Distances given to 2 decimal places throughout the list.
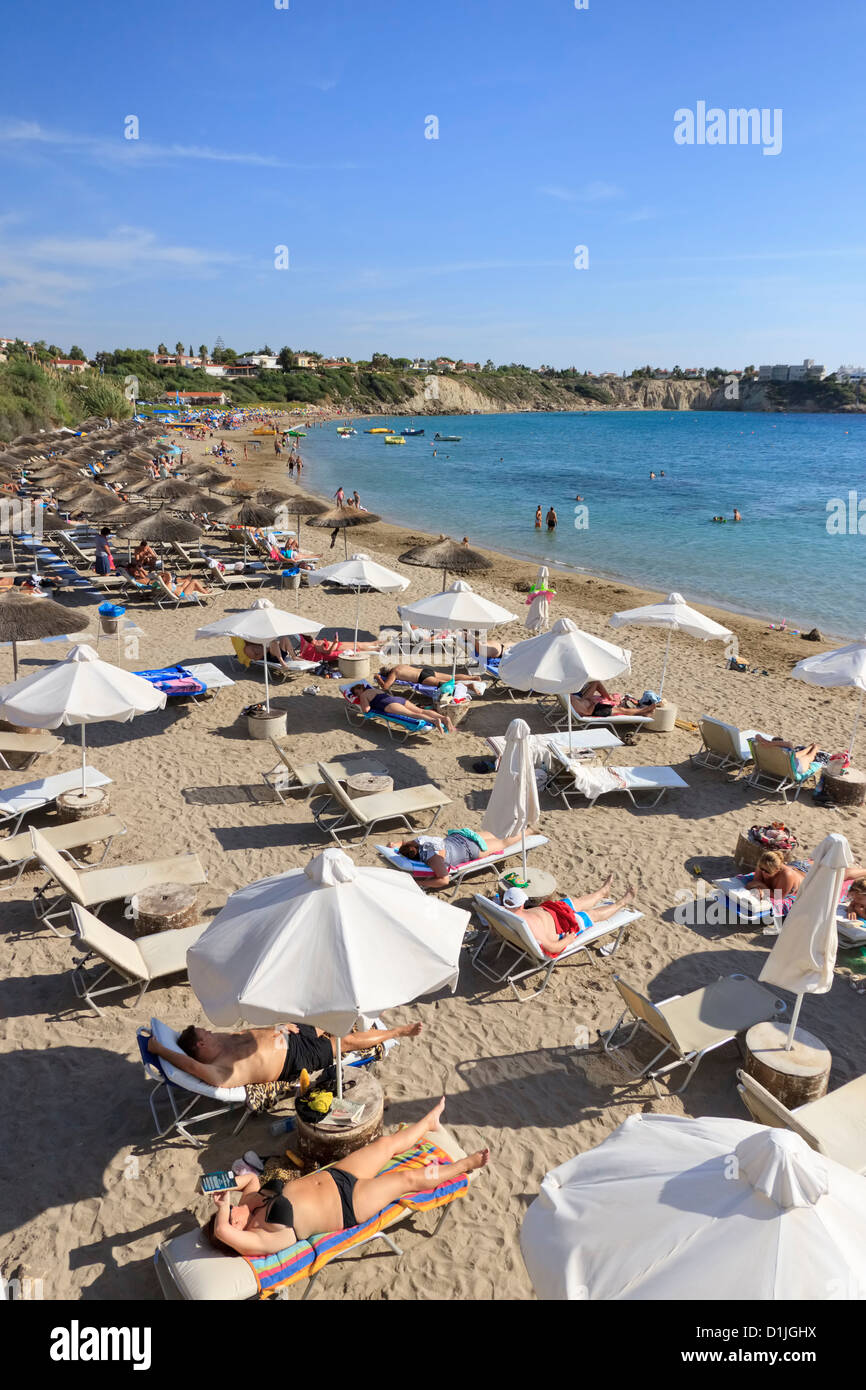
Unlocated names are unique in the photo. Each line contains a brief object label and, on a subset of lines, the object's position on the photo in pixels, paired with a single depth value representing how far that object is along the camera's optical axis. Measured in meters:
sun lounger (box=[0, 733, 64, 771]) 9.26
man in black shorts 4.76
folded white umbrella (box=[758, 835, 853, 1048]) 4.77
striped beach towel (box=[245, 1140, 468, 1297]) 3.66
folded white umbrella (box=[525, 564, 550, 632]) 14.77
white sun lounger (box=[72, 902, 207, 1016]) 5.47
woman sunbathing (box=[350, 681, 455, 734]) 10.71
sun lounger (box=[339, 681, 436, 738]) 10.68
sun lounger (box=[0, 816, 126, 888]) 7.14
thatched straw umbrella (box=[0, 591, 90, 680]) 9.04
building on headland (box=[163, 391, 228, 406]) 108.36
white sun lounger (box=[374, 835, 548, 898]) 7.16
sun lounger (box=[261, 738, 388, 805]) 8.82
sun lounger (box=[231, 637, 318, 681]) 12.68
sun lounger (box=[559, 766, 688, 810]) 9.03
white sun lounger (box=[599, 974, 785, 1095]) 5.25
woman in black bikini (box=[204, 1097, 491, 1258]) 3.74
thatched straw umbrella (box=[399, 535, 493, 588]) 13.81
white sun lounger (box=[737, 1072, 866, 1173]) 4.42
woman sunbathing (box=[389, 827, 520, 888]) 7.12
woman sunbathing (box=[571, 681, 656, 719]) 10.96
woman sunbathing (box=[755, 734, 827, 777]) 9.33
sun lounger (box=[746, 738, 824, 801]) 9.27
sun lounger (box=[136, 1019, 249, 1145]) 4.65
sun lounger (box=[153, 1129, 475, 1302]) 3.55
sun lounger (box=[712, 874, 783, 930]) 6.99
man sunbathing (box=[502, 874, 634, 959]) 6.23
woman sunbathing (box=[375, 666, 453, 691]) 11.57
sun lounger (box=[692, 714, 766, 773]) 9.85
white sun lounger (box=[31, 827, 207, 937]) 6.35
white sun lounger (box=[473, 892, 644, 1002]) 6.07
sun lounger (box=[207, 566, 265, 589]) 18.77
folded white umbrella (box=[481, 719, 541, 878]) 6.82
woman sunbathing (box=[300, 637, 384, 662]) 13.05
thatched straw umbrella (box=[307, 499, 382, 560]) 16.95
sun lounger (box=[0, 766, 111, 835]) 7.90
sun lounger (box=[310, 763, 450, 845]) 8.06
